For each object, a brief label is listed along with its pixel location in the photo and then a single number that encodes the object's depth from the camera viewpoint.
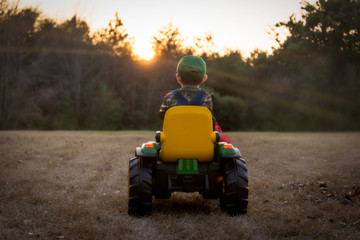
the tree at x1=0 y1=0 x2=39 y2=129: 29.80
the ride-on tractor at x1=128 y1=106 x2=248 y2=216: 4.60
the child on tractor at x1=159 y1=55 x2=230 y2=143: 4.89
